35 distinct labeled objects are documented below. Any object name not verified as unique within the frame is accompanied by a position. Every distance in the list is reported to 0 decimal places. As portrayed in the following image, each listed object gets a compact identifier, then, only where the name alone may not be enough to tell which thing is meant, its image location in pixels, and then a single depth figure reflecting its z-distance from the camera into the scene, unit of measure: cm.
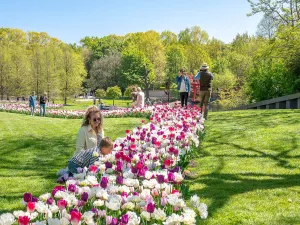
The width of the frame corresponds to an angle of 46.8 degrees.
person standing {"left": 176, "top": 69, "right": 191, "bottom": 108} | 1345
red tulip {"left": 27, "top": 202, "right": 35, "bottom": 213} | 262
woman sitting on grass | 574
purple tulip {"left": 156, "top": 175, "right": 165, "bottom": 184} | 322
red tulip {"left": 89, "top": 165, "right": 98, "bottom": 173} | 380
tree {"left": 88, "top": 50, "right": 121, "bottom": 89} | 6531
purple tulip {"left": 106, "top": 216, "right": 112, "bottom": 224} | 251
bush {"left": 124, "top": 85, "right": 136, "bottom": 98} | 4750
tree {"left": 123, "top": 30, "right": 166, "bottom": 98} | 5669
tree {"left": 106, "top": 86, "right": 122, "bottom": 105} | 4231
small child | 522
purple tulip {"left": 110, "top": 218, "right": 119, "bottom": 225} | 245
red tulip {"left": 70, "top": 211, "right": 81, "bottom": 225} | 240
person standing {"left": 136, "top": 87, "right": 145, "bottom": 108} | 1852
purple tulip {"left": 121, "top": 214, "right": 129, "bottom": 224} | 243
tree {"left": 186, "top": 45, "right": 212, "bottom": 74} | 6028
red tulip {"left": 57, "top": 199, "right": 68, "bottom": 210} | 274
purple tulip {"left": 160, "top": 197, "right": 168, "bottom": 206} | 289
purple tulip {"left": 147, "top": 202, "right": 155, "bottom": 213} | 261
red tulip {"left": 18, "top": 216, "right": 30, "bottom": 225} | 236
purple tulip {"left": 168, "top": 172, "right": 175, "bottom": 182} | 333
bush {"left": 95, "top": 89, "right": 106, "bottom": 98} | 4303
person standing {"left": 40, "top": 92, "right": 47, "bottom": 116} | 2229
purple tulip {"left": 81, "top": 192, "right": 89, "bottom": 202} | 294
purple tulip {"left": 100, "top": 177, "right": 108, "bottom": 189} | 320
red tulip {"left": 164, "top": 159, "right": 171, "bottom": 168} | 382
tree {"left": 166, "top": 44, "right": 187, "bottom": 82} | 5662
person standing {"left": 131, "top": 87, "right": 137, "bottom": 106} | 2057
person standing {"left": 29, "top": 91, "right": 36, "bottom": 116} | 2242
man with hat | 1141
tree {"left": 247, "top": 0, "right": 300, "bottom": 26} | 1862
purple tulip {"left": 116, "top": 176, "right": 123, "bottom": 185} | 337
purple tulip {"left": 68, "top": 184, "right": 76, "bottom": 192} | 318
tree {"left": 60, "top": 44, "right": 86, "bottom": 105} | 4456
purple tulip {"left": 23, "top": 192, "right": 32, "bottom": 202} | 275
